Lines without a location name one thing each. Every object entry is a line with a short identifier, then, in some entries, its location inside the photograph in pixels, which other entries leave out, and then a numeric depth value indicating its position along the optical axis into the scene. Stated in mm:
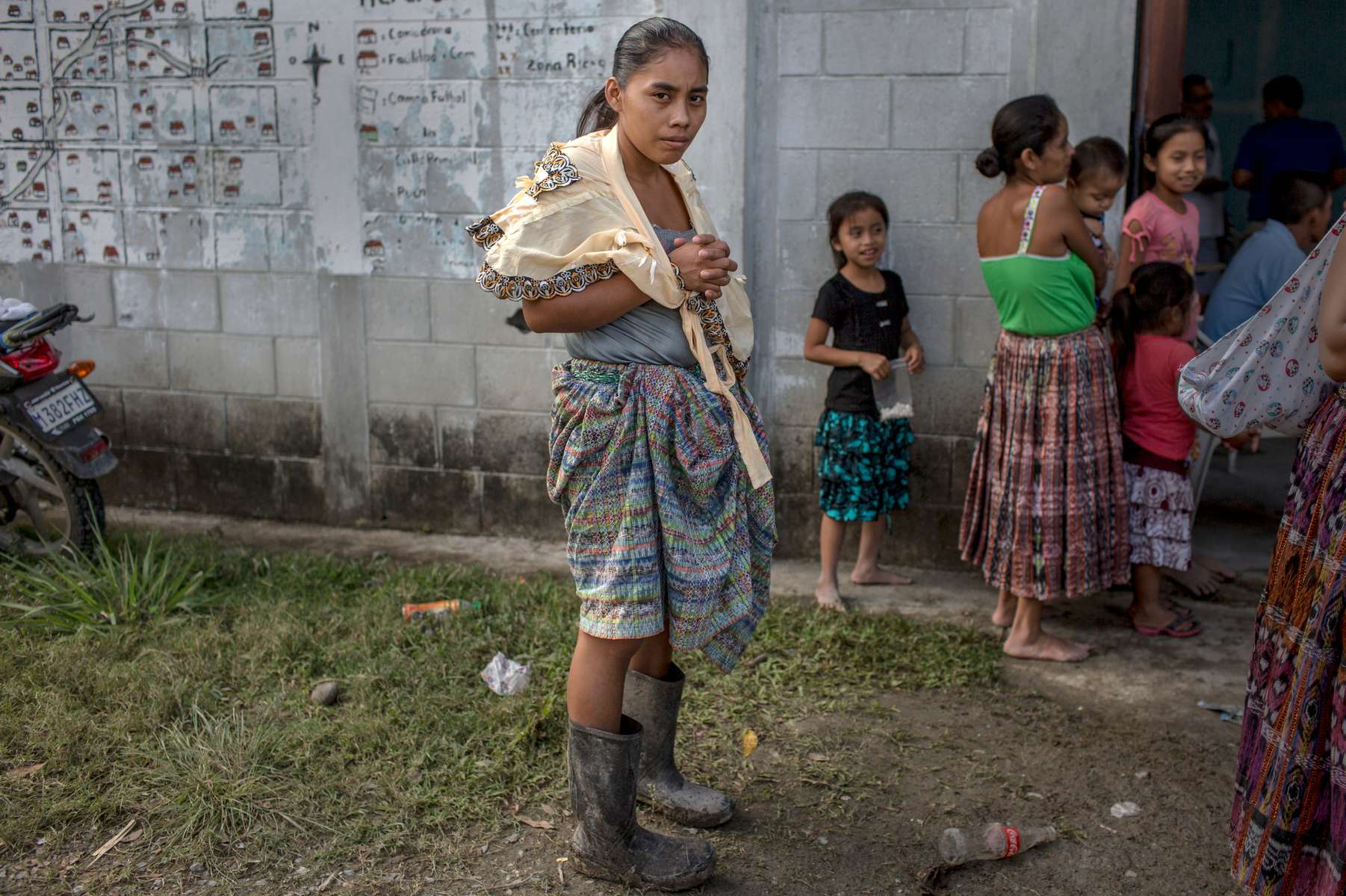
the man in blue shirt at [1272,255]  5049
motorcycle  4832
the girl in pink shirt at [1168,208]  4363
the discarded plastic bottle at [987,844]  2996
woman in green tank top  3953
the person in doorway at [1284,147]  6934
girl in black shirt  4566
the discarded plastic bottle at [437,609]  4410
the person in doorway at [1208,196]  6582
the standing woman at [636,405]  2605
